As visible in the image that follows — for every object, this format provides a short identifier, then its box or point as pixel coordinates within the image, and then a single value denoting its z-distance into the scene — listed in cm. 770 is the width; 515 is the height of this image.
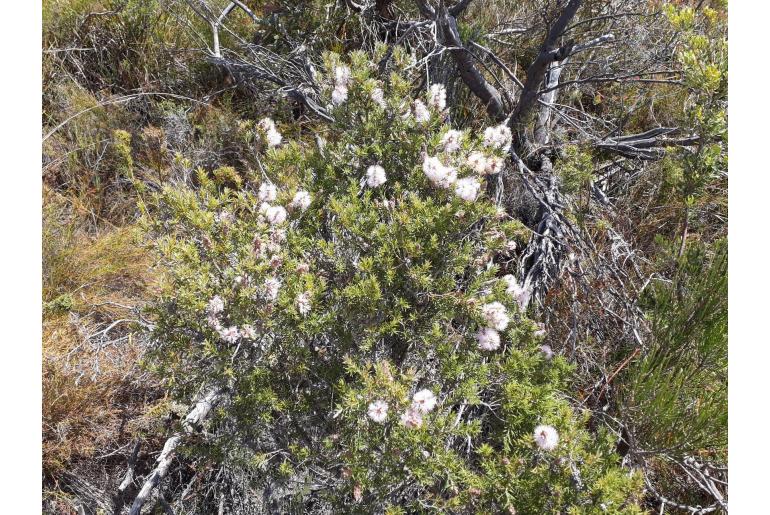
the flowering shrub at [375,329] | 164
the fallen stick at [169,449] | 218
